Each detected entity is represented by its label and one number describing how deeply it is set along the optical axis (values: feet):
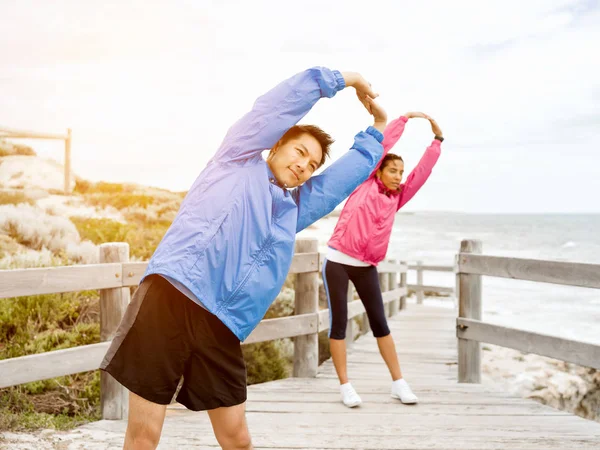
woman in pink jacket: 13.55
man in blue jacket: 6.24
